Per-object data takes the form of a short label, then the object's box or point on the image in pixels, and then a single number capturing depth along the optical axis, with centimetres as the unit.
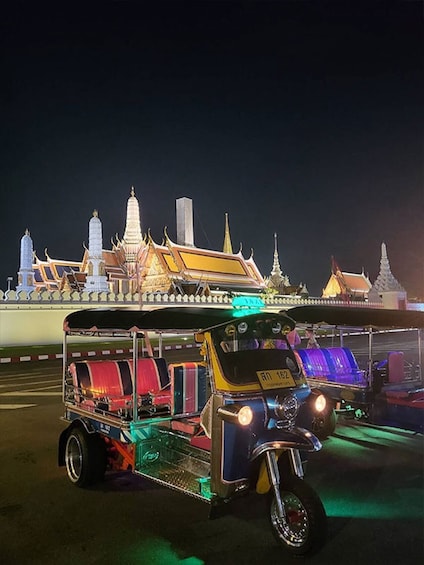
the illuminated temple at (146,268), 3688
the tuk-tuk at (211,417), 390
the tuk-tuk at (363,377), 739
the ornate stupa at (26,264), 3500
